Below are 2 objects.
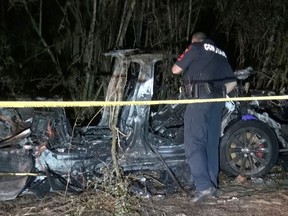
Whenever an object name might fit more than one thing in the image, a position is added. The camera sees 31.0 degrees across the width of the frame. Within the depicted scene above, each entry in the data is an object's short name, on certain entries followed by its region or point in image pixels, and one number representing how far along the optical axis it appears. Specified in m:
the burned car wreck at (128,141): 5.90
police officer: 5.88
